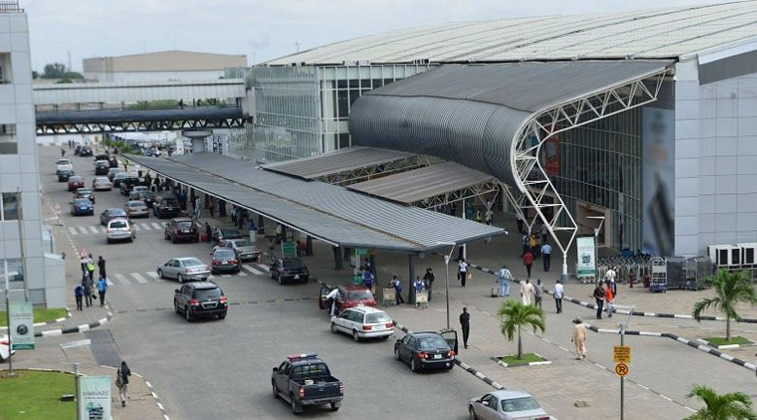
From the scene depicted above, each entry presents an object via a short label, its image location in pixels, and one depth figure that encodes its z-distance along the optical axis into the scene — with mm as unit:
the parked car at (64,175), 117938
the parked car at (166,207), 84688
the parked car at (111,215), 80250
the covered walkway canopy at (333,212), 48844
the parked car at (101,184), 106875
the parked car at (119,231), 72438
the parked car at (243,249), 63406
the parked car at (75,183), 106500
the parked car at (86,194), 93688
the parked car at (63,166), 120438
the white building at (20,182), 50250
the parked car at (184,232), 71312
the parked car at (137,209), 85250
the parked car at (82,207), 88062
